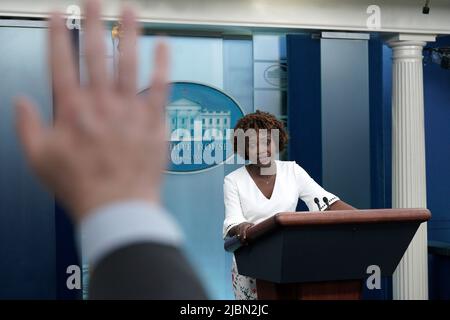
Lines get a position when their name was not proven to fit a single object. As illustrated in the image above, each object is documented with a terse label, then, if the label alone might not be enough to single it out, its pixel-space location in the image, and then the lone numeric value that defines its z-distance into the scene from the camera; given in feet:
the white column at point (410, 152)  21.67
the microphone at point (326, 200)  12.59
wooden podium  11.19
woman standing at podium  13.55
